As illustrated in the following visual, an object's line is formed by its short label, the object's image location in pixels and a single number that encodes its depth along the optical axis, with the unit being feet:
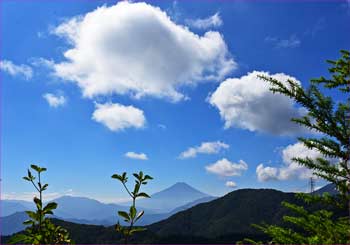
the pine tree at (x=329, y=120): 22.21
